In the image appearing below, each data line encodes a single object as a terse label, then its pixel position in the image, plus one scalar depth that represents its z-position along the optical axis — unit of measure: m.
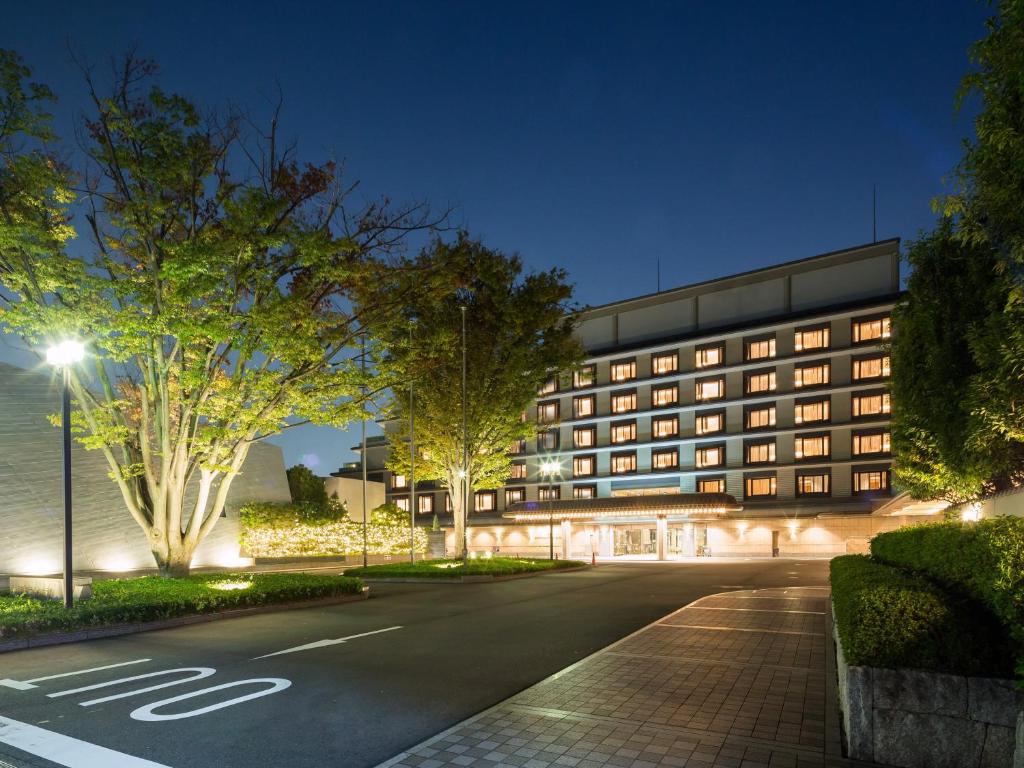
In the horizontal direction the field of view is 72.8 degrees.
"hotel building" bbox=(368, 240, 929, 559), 55.41
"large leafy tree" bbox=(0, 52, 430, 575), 16.66
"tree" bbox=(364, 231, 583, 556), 31.75
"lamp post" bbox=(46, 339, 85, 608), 13.95
